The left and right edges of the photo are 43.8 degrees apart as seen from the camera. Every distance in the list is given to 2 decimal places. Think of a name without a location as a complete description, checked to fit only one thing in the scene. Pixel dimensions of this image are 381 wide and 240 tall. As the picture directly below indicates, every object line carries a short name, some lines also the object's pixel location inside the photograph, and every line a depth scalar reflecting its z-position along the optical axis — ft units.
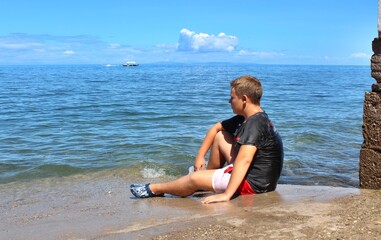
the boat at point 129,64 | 545.03
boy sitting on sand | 15.28
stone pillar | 15.76
